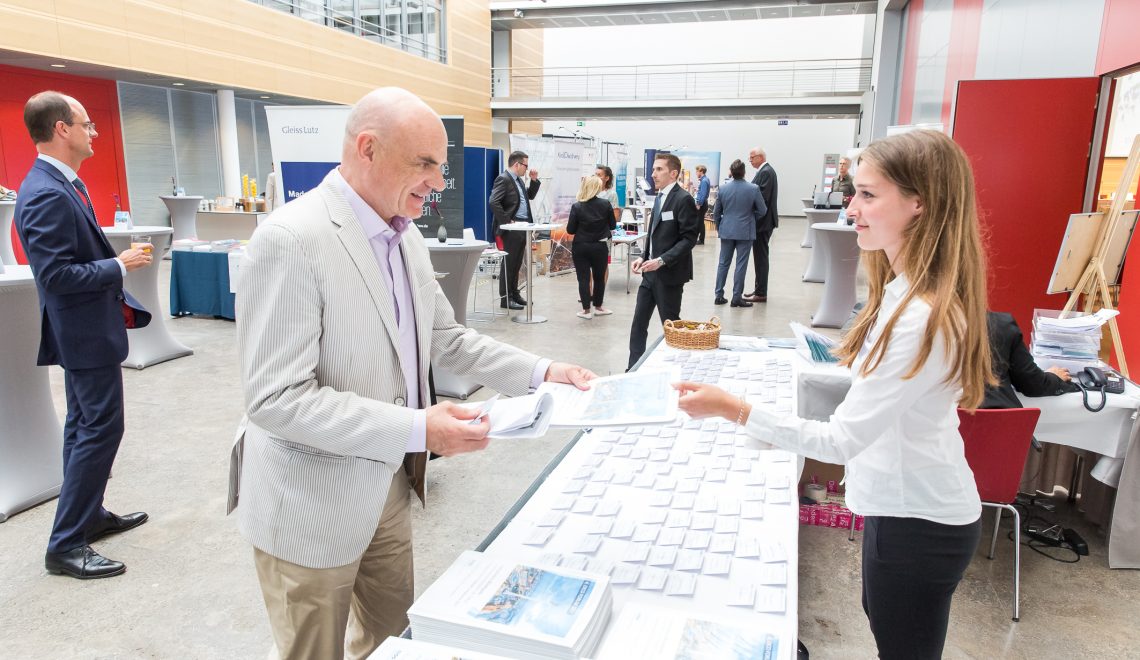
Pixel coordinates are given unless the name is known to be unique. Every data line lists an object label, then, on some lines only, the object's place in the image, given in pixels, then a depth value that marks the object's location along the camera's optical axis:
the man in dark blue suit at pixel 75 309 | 2.54
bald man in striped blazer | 1.23
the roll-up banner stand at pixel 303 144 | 5.76
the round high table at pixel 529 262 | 7.24
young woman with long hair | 1.33
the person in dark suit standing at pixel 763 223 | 8.76
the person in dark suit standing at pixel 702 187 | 11.93
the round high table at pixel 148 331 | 5.69
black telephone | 2.90
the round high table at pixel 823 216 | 9.57
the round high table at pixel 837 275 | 7.01
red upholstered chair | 2.53
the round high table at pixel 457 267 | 4.89
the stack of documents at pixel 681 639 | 1.12
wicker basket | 3.32
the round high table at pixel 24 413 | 3.10
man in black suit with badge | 5.15
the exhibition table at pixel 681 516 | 1.39
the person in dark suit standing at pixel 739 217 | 8.20
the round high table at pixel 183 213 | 12.30
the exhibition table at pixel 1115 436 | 2.84
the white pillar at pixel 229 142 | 13.16
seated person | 2.76
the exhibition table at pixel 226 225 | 9.15
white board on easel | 3.58
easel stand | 3.46
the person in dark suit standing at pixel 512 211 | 8.10
